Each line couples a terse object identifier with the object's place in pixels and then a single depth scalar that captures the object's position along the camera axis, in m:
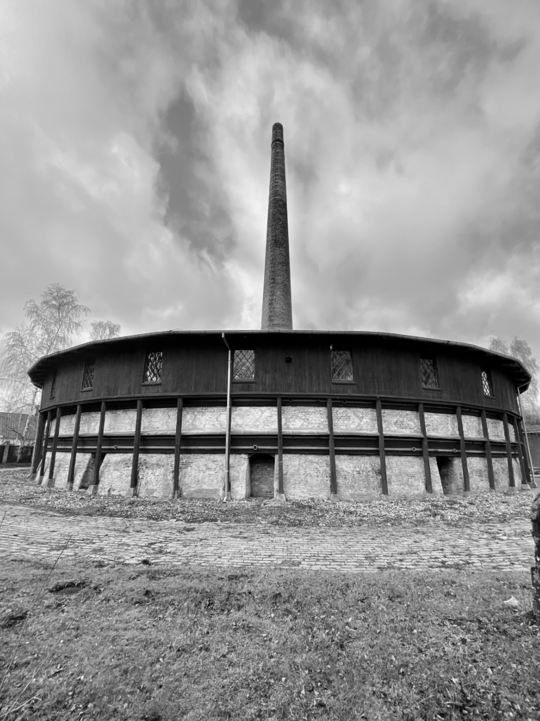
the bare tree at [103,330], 32.28
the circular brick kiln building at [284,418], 12.55
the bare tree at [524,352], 38.91
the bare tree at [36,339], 27.45
